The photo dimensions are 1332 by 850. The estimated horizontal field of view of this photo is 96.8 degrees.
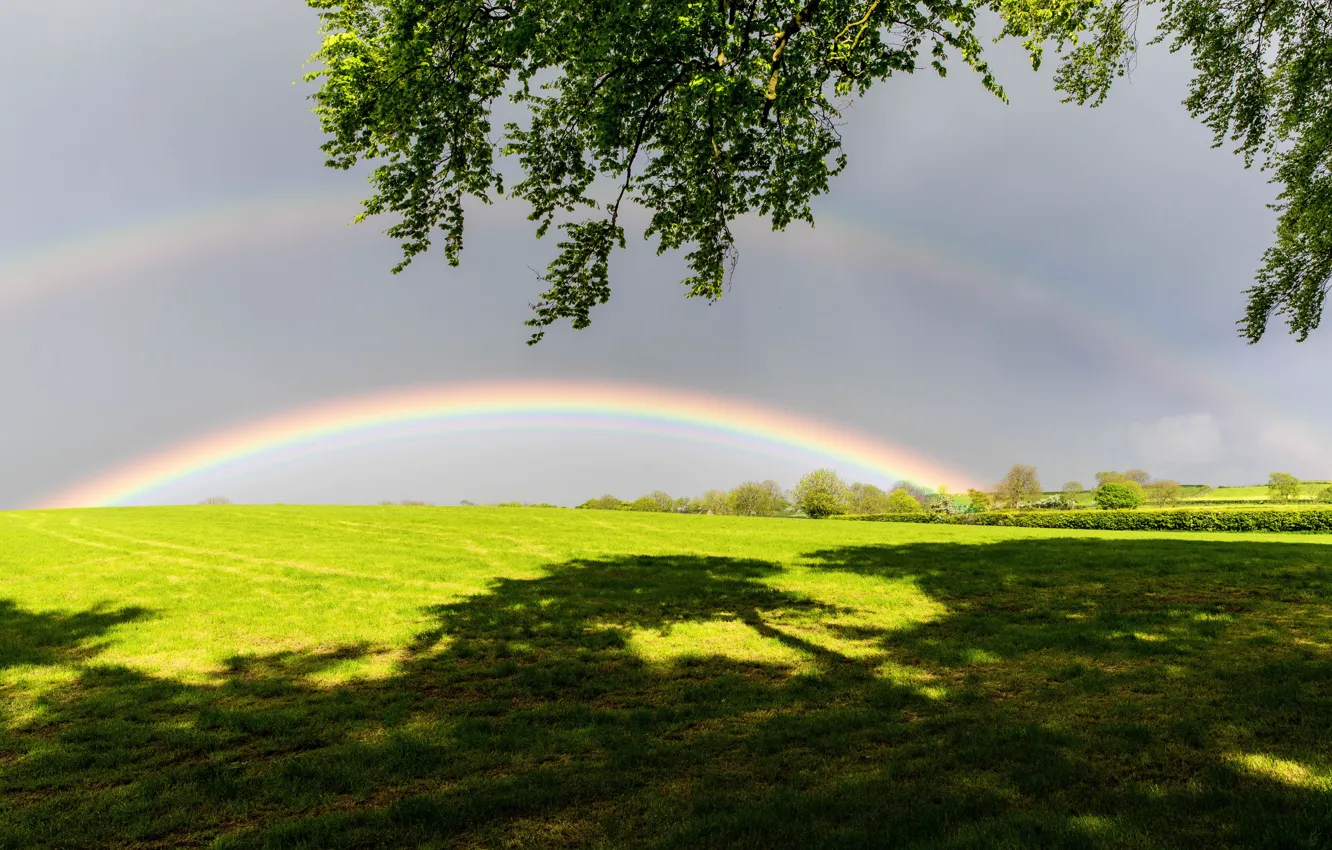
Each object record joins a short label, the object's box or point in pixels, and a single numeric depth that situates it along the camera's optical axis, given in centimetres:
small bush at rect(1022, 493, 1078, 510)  9372
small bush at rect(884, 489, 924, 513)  11950
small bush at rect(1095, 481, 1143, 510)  10112
